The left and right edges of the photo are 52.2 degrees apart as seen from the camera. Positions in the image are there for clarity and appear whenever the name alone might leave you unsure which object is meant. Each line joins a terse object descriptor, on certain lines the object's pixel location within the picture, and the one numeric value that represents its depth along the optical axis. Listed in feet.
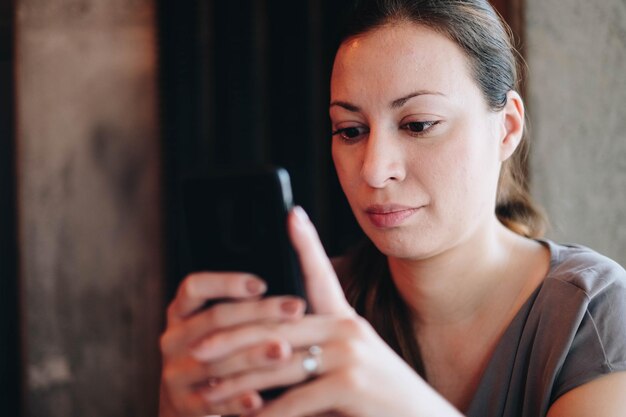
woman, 2.06
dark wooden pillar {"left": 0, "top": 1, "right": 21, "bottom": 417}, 6.59
